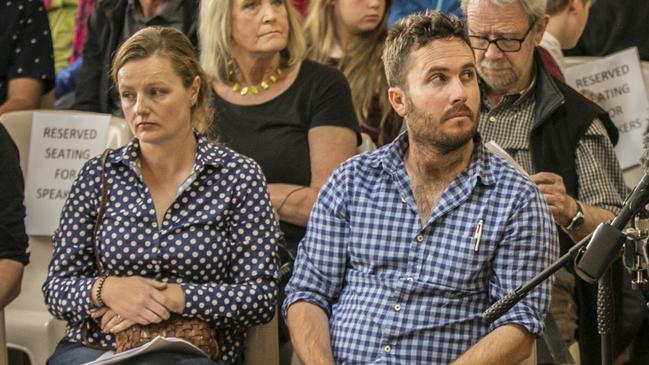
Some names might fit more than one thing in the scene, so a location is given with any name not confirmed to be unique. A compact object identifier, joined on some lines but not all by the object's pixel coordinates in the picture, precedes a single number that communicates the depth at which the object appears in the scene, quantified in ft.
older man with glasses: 24.82
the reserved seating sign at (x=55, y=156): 28.22
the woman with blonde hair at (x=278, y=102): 26.53
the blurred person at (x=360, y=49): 29.76
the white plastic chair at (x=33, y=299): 26.30
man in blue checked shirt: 20.08
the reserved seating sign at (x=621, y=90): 28.89
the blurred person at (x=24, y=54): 32.78
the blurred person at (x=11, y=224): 23.90
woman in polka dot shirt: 21.77
